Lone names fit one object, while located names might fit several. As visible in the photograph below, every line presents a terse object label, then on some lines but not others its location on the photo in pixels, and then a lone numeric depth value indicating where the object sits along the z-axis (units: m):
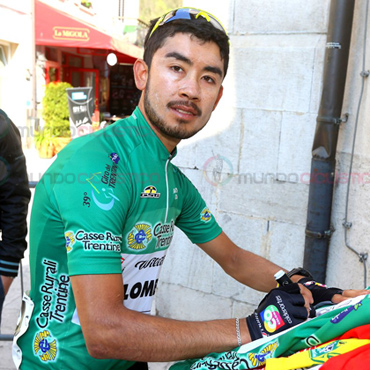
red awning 12.92
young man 1.41
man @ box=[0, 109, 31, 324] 2.42
